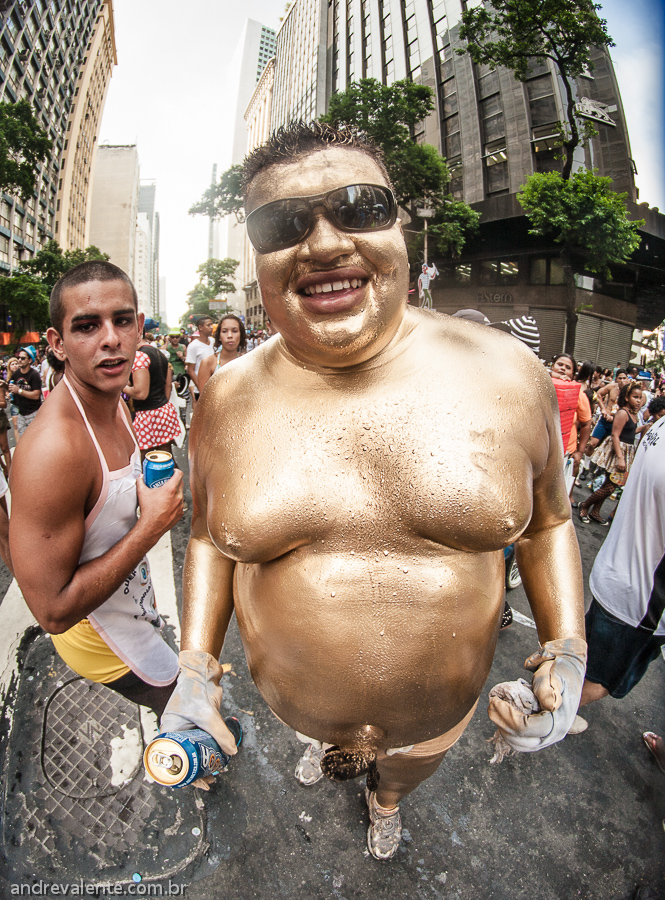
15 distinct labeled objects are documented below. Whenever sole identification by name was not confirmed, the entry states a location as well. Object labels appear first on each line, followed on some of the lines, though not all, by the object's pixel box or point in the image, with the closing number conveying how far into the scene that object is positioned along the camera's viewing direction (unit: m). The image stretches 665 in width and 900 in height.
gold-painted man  0.88
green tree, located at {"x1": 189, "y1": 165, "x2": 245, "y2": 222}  13.48
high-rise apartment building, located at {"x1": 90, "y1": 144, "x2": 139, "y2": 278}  73.56
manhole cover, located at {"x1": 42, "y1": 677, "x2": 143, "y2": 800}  1.89
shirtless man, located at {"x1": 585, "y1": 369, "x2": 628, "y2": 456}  5.83
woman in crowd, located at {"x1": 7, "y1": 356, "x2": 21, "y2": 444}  6.97
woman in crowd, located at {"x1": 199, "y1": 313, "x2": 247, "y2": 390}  4.86
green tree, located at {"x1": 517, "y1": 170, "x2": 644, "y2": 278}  9.64
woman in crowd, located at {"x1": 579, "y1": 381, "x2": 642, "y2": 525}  4.92
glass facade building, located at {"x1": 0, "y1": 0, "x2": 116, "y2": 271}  37.47
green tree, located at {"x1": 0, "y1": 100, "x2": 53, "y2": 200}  15.79
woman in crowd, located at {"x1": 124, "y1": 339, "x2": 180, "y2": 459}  4.09
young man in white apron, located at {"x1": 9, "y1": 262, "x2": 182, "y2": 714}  1.20
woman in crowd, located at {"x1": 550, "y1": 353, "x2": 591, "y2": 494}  4.09
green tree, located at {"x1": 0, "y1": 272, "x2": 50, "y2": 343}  23.31
